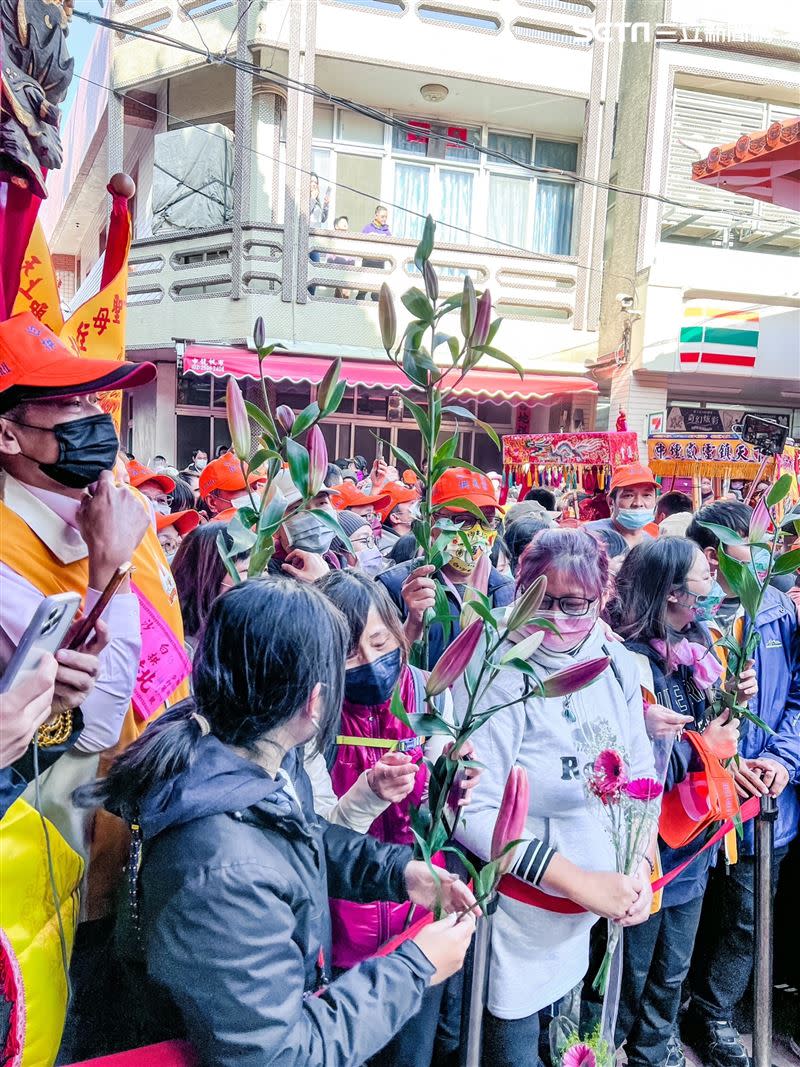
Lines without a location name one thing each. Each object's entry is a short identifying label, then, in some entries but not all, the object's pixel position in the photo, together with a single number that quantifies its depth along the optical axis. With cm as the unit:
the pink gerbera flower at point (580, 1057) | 189
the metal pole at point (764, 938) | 229
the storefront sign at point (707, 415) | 1199
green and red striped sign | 1207
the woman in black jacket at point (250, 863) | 109
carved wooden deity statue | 170
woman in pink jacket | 194
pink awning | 1084
